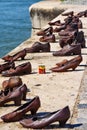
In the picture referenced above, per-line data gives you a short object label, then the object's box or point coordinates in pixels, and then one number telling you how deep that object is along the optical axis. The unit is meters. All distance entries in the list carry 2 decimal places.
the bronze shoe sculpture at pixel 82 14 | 17.98
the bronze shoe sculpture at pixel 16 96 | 6.63
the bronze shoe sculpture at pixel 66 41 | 11.09
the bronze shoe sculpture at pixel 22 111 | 6.10
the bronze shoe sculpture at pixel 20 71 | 8.44
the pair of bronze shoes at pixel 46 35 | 12.07
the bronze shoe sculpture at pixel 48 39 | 12.05
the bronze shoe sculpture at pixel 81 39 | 11.06
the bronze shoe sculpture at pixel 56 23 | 15.73
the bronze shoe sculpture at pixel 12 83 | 7.26
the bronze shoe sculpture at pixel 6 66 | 8.77
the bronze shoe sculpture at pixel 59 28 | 13.91
